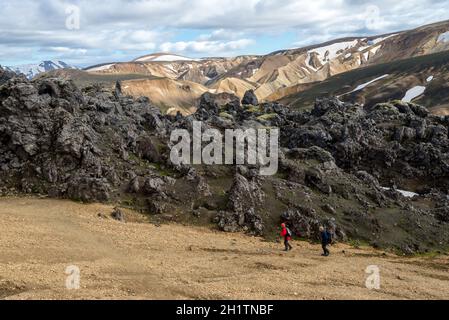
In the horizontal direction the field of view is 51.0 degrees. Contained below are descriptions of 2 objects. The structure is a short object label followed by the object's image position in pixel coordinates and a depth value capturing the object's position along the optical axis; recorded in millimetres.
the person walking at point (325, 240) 34375
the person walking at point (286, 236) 35031
